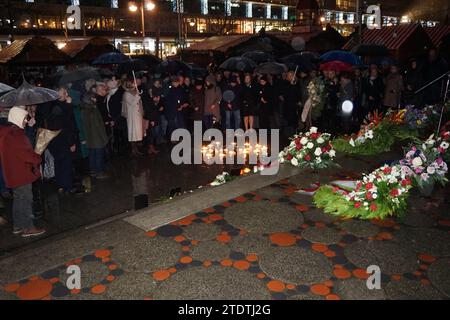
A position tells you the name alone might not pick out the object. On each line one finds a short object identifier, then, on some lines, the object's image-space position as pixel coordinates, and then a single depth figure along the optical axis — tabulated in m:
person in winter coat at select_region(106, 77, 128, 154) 9.88
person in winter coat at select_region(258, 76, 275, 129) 12.31
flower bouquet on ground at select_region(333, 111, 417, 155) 8.83
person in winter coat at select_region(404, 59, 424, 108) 14.16
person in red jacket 5.35
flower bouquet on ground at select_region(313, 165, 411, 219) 5.43
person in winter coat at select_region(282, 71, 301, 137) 12.57
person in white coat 10.17
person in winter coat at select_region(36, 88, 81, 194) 7.25
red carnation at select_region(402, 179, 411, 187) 5.54
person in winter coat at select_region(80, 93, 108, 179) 8.45
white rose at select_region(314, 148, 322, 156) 7.45
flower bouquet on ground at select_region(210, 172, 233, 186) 7.77
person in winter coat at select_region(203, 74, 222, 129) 12.30
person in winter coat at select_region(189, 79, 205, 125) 12.28
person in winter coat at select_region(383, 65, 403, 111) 12.91
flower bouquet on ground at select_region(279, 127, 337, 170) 7.58
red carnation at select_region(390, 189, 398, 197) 5.42
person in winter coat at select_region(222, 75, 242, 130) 12.02
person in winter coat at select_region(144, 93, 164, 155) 10.73
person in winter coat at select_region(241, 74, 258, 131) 12.16
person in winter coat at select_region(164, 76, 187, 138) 11.36
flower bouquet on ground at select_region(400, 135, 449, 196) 5.93
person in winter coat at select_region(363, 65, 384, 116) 12.67
